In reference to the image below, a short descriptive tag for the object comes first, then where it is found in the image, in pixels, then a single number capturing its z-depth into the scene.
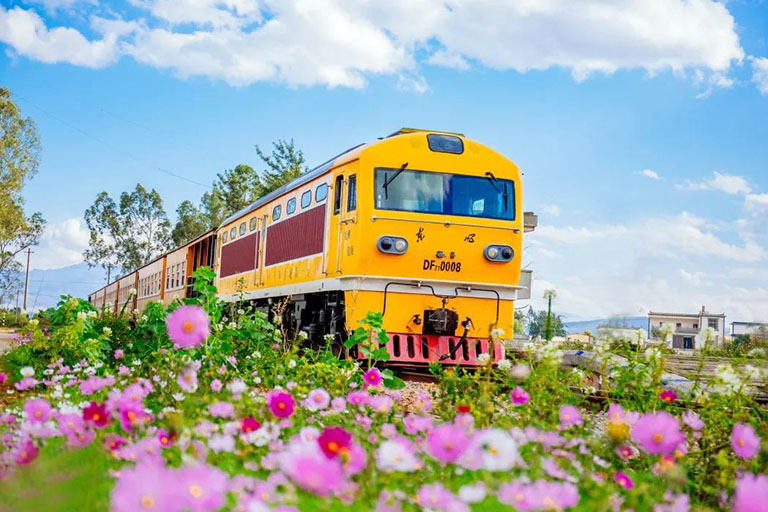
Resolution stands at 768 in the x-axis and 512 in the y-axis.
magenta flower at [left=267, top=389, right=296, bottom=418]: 3.29
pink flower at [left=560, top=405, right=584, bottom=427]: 3.71
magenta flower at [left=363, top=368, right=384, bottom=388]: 4.89
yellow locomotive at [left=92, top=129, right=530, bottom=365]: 11.09
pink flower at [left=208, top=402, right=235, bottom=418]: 3.19
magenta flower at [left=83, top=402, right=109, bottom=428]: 3.09
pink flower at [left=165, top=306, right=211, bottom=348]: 3.20
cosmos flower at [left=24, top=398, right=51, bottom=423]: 3.18
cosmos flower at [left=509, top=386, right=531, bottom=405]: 4.06
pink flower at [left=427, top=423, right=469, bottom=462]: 2.34
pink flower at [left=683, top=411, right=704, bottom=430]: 4.12
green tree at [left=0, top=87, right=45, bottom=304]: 42.41
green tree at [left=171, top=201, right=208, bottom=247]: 66.62
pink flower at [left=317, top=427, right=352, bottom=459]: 2.36
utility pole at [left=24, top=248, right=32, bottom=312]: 62.96
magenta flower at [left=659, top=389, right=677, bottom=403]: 5.22
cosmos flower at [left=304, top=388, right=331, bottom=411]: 3.83
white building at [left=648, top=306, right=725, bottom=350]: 56.34
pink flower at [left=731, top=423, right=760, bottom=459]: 3.14
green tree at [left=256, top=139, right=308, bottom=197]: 47.91
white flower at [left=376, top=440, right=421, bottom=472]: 2.33
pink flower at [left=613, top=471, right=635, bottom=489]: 2.87
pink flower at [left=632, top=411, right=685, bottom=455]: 2.83
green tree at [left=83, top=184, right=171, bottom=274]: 69.19
